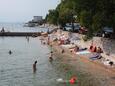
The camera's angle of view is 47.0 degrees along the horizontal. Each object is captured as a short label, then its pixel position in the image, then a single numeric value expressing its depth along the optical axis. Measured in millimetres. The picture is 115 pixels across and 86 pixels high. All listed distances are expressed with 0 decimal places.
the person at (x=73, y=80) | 13570
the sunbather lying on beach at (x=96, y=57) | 17255
